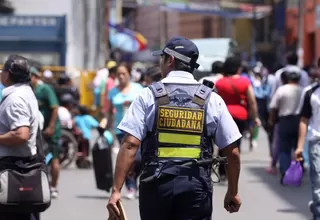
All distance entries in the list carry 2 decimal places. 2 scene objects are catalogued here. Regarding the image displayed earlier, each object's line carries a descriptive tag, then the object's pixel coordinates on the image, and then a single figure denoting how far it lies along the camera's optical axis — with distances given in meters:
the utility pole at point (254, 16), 55.22
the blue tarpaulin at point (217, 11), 50.62
